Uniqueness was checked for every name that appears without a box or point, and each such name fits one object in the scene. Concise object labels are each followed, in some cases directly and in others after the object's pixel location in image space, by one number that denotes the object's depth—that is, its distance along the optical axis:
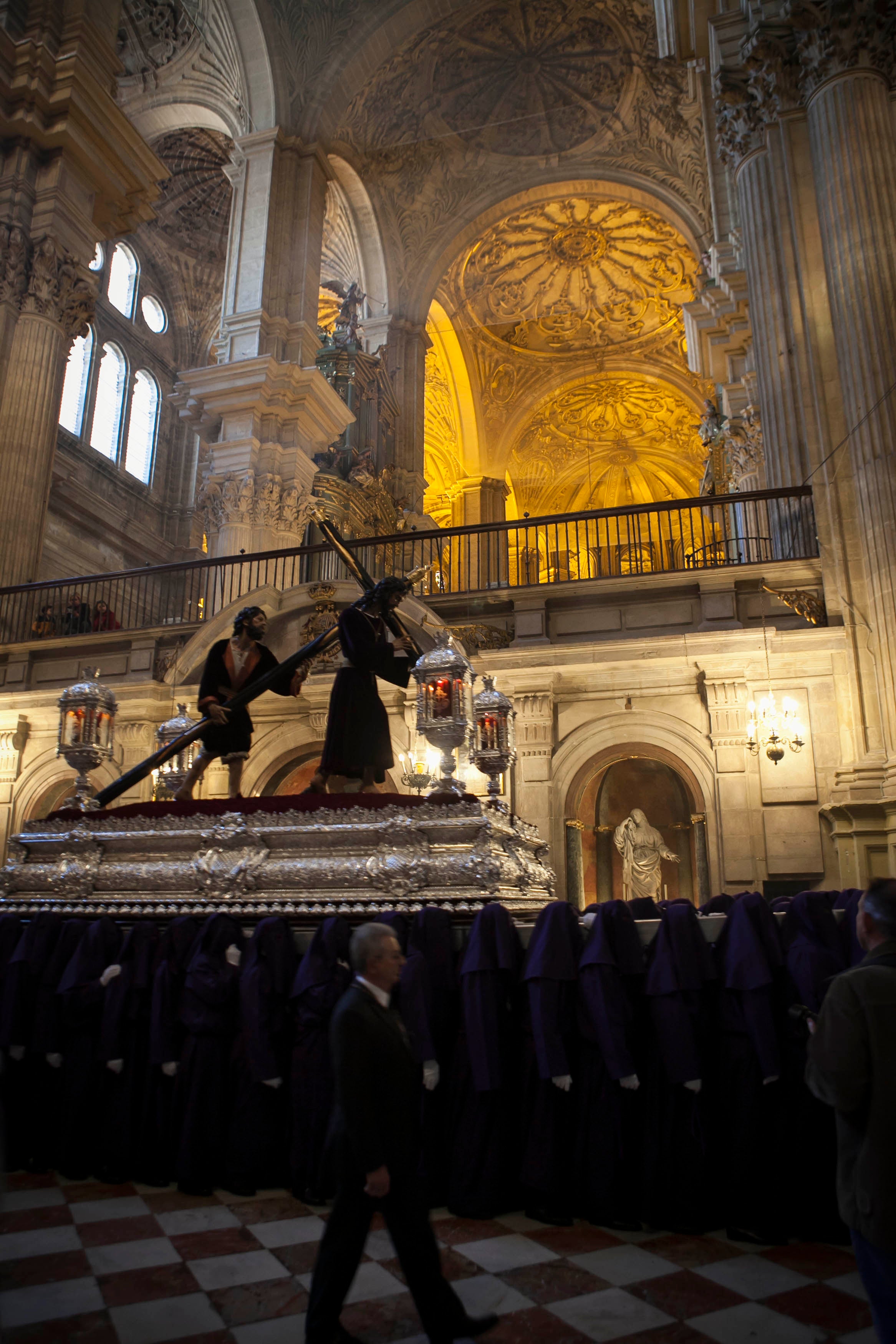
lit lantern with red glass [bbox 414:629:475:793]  4.92
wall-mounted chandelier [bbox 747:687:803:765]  8.57
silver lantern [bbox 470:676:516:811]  5.38
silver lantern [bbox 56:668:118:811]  6.16
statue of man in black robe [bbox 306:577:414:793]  5.22
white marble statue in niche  9.33
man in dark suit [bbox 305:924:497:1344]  2.41
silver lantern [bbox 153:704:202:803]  6.39
